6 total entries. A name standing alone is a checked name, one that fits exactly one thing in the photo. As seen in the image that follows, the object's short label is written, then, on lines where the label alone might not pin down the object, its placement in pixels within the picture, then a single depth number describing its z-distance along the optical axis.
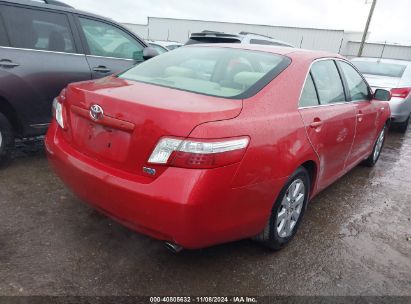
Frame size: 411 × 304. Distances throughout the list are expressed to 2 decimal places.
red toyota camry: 1.93
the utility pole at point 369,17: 22.14
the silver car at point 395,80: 6.66
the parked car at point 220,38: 6.53
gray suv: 3.55
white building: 33.25
